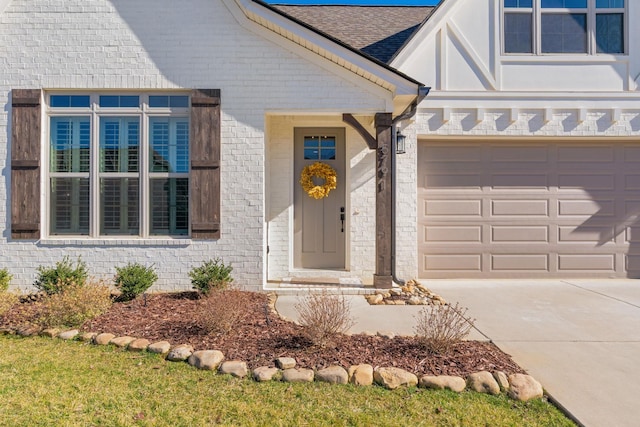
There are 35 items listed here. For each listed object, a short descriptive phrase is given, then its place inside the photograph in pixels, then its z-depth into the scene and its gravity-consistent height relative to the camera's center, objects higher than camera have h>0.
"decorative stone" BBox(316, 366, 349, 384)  3.09 -1.28
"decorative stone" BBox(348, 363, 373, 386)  3.07 -1.28
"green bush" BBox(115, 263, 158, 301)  5.29 -0.88
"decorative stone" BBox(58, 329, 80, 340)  4.01 -1.23
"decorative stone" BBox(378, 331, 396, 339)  3.98 -1.23
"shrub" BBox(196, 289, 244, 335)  3.90 -1.01
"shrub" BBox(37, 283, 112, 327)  4.29 -1.02
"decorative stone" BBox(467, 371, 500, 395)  2.96 -1.30
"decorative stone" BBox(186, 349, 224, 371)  3.32 -1.25
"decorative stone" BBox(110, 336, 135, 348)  3.81 -1.23
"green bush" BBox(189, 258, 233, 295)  5.45 -0.85
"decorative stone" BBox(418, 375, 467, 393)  2.98 -1.30
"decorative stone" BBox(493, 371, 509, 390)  2.99 -1.29
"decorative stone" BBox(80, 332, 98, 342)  3.96 -1.23
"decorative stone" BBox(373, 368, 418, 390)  3.03 -1.28
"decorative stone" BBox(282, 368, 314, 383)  3.10 -1.29
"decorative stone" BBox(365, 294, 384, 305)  5.55 -1.20
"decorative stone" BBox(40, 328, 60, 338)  4.10 -1.23
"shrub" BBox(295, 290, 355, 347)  3.60 -0.98
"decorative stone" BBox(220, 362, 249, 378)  3.20 -1.27
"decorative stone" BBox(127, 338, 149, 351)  3.71 -1.24
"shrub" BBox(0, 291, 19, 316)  4.60 -1.03
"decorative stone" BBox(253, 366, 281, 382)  3.12 -1.29
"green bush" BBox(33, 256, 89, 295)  5.12 -0.82
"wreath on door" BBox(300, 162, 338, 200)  7.11 +0.74
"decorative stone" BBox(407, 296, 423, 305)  5.53 -1.20
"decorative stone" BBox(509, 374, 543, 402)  2.89 -1.31
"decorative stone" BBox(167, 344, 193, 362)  3.49 -1.25
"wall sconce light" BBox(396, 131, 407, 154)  6.71 +1.34
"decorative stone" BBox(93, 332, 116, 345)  3.88 -1.23
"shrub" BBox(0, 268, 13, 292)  5.35 -0.87
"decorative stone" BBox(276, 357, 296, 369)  3.25 -1.24
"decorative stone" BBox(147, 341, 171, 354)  3.64 -1.24
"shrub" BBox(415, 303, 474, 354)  3.47 -1.09
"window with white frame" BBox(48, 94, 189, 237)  6.02 +0.84
